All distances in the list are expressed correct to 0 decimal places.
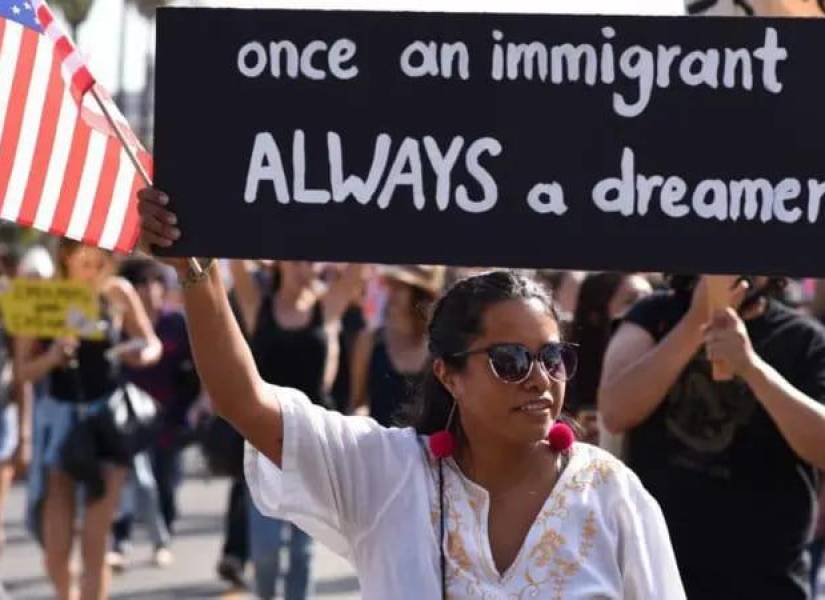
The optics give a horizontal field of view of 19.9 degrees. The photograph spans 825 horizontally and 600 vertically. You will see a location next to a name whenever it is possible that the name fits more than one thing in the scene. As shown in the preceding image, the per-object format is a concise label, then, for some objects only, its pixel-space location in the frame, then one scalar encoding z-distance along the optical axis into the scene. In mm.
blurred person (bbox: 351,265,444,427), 10086
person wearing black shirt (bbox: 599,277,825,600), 5699
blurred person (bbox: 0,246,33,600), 10611
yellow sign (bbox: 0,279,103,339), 10578
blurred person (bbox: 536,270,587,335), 10922
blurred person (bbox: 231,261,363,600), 10016
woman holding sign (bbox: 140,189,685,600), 4137
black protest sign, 4109
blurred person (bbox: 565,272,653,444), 7367
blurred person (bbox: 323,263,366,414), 11586
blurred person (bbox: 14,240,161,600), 10172
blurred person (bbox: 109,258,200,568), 13805
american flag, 4875
